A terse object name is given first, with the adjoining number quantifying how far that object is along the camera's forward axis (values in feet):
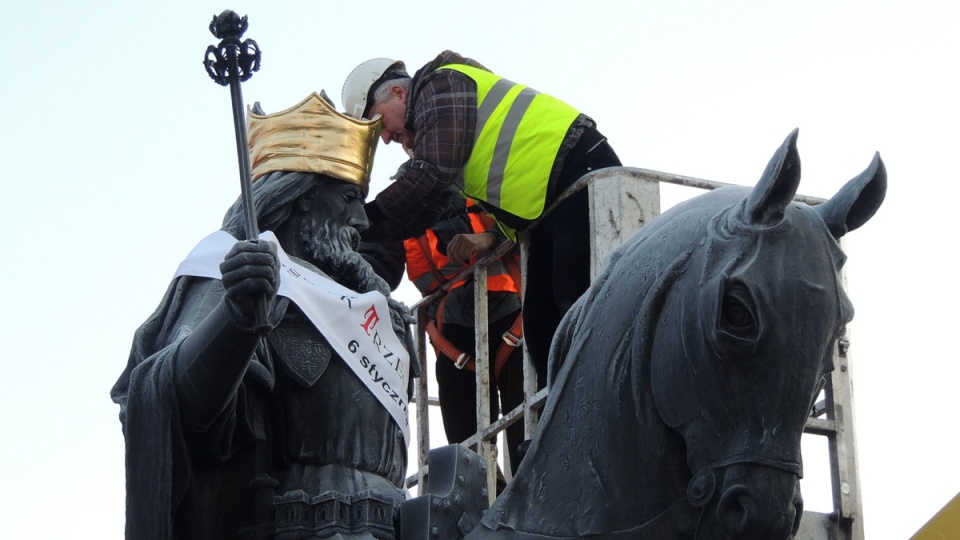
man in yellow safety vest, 31.35
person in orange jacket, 34.22
